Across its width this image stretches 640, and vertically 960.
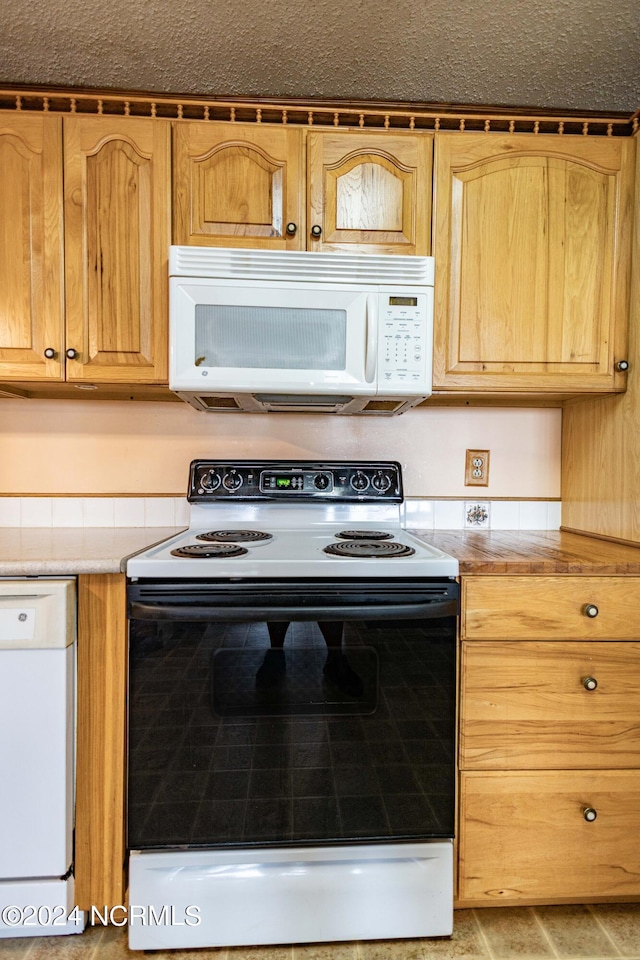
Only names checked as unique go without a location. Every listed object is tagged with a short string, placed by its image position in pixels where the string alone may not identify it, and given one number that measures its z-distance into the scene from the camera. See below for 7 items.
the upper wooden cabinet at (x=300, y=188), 1.47
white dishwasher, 1.19
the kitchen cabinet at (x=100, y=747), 1.24
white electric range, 1.20
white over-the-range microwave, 1.42
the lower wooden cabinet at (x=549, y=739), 1.28
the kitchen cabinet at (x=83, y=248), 1.45
